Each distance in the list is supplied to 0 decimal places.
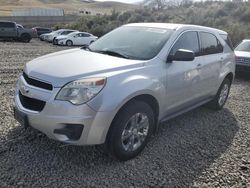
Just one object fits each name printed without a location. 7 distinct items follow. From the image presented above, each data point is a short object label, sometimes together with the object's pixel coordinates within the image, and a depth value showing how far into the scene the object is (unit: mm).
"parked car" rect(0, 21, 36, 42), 16328
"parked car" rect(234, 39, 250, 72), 6911
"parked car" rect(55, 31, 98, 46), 17127
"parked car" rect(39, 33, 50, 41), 19509
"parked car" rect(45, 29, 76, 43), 18526
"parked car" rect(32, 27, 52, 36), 22725
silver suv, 2276
